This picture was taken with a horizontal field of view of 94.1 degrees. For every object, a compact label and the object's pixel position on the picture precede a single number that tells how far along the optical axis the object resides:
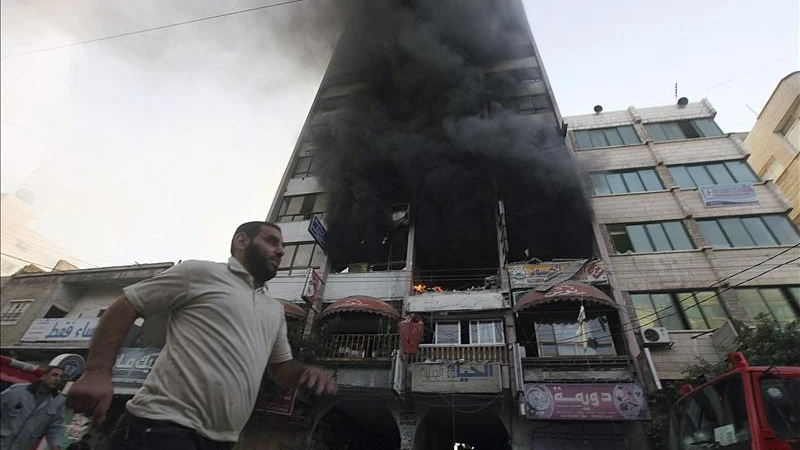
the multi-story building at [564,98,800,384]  13.88
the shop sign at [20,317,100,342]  15.15
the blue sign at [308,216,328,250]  17.88
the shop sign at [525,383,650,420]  11.04
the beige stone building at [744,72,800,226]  20.09
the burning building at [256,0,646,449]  13.01
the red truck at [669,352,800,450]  5.10
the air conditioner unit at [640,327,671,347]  13.05
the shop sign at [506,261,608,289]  14.63
